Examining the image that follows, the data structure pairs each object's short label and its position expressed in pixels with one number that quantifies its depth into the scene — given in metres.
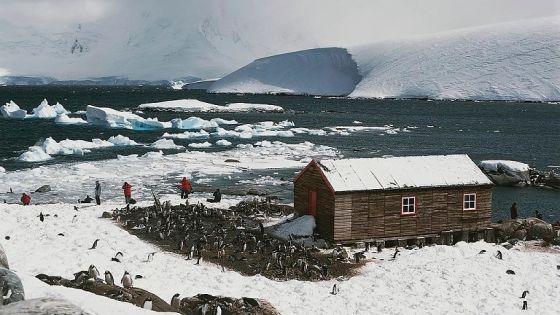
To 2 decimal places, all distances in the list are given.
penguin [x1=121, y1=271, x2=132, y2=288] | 19.76
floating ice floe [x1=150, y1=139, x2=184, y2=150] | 69.06
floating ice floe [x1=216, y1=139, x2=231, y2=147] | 71.91
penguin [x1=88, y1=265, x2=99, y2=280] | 19.84
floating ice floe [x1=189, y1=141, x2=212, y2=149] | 70.34
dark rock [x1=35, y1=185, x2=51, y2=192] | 42.47
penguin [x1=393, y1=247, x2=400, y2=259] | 26.47
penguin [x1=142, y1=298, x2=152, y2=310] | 16.01
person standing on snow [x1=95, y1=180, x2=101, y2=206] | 35.38
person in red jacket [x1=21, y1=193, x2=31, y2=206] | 35.66
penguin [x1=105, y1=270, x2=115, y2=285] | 19.48
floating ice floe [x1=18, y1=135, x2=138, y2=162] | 57.82
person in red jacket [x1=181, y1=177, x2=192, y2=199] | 37.22
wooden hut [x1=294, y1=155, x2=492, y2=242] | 28.41
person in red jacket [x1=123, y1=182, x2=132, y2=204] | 35.19
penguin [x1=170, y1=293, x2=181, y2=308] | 17.64
